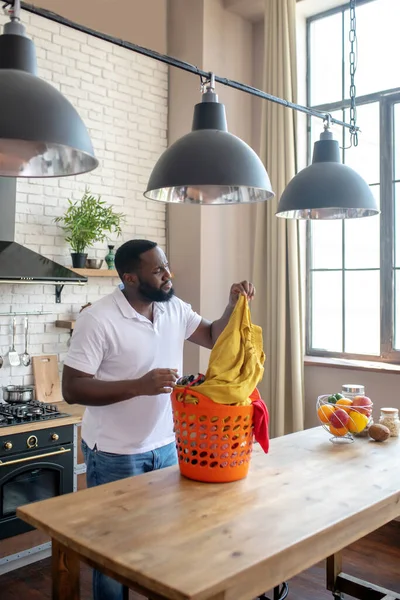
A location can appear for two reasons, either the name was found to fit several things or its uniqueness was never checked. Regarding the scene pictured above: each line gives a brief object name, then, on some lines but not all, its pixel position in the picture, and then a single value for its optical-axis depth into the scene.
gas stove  3.53
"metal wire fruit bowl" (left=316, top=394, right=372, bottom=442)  2.53
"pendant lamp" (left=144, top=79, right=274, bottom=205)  1.89
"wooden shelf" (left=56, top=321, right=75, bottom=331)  4.17
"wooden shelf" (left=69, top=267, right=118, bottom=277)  4.26
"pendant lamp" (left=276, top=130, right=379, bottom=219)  2.57
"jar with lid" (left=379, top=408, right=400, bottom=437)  2.69
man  2.27
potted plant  4.21
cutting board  4.14
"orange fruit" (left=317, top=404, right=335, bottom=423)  2.58
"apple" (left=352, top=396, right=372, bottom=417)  2.61
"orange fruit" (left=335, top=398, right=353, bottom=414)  2.64
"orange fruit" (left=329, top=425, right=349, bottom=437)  2.54
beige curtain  4.55
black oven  3.40
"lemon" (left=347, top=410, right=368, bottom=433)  2.54
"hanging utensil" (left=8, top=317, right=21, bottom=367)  3.99
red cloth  1.96
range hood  3.65
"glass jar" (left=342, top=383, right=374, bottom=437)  2.83
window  4.43
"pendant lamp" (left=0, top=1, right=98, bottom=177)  1.41
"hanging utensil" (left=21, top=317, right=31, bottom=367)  4.08
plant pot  4.26
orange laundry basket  1.88
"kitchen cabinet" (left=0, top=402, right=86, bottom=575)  3.42
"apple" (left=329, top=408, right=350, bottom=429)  2.52
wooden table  1.38
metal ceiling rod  1.77
